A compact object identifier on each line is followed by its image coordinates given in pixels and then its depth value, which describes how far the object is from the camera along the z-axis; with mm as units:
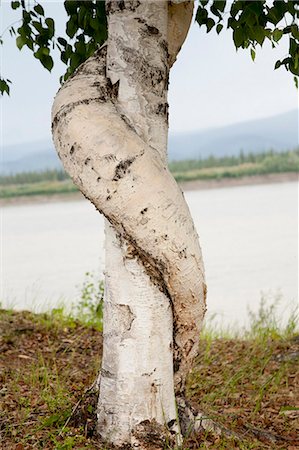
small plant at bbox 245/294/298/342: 5328
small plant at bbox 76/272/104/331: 5566
